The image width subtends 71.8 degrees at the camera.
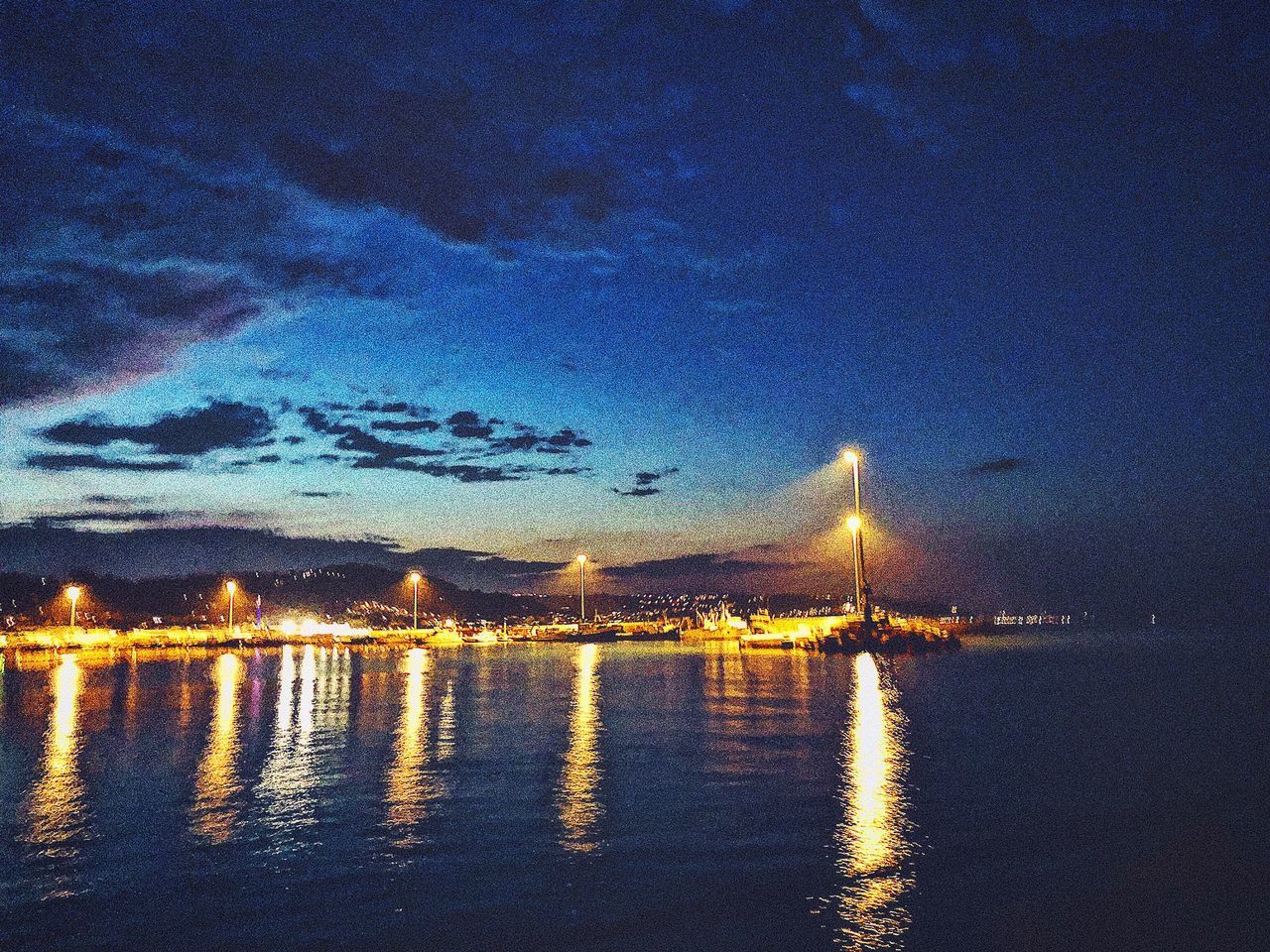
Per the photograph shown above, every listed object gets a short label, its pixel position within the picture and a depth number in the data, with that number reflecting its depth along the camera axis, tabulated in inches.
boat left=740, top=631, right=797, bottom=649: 5068.9
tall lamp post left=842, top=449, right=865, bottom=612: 3149.6
